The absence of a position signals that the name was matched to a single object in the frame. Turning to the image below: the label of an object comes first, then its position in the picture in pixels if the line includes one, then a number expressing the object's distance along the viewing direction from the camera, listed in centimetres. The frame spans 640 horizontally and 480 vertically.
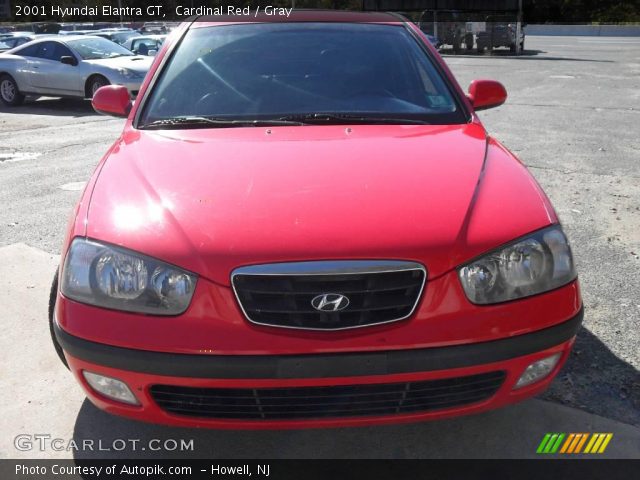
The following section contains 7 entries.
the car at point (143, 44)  1748
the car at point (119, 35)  2006
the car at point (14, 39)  2194
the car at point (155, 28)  2875
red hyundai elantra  201
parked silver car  1215
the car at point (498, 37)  2749
